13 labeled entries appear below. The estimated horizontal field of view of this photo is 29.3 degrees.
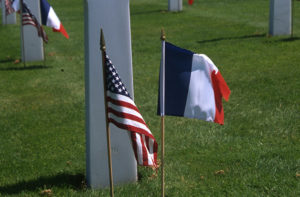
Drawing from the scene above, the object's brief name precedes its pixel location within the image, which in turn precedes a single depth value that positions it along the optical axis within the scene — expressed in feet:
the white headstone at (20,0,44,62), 50.26
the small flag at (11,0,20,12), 52.24
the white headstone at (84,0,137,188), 19.34
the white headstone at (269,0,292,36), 53.88
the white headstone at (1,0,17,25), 80.59
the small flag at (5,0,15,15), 60.77
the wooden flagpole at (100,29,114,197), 15.90
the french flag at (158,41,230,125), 17.42
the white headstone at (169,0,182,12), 82.21
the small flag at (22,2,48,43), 45.32
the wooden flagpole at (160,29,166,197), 17.23
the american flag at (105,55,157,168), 16.34
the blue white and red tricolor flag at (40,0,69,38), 44.92
